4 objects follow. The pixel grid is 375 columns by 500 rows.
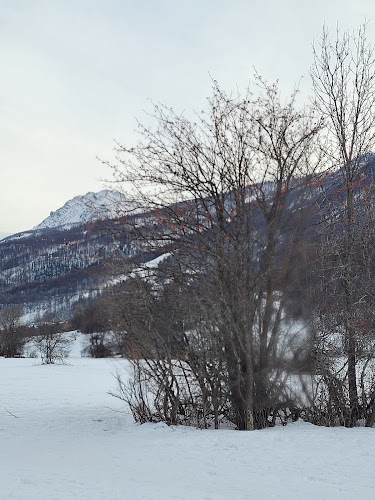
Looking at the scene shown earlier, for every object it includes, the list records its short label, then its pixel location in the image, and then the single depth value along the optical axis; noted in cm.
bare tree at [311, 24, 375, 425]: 934
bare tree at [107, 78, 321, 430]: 901
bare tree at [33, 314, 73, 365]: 5653
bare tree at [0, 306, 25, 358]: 6606
